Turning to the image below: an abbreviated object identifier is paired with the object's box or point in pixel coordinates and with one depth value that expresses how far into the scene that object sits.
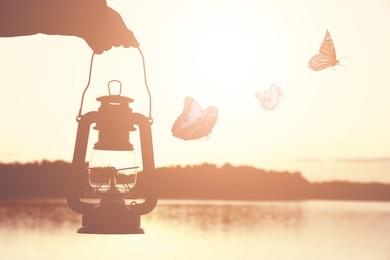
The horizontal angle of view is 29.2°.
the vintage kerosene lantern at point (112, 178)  2.71
